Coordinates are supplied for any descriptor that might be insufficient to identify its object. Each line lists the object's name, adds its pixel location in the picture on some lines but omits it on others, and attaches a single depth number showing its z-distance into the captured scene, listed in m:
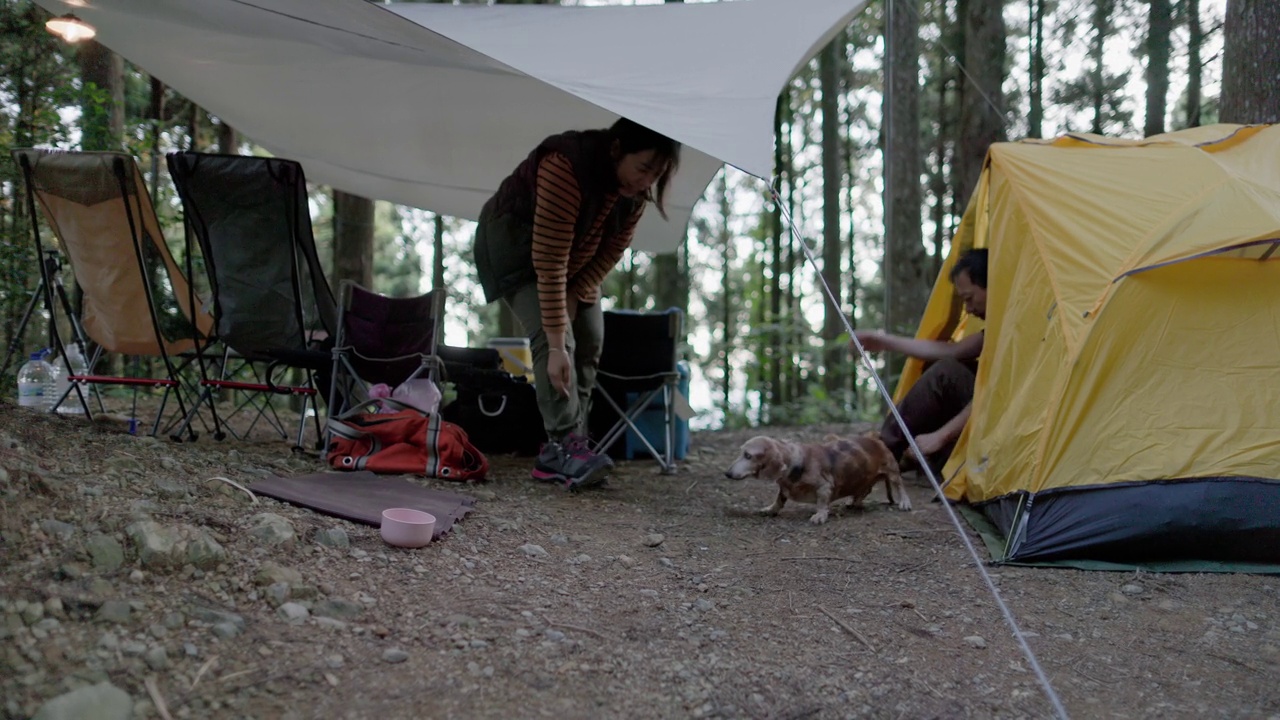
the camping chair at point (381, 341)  4.13
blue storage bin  5.43
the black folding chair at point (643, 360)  4.84
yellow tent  2.91
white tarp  3.50
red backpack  3.79
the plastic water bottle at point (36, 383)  4.26
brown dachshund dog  3.86
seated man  4.29
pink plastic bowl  2.64
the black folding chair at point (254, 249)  3.93
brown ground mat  2.84
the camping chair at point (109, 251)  3.76
